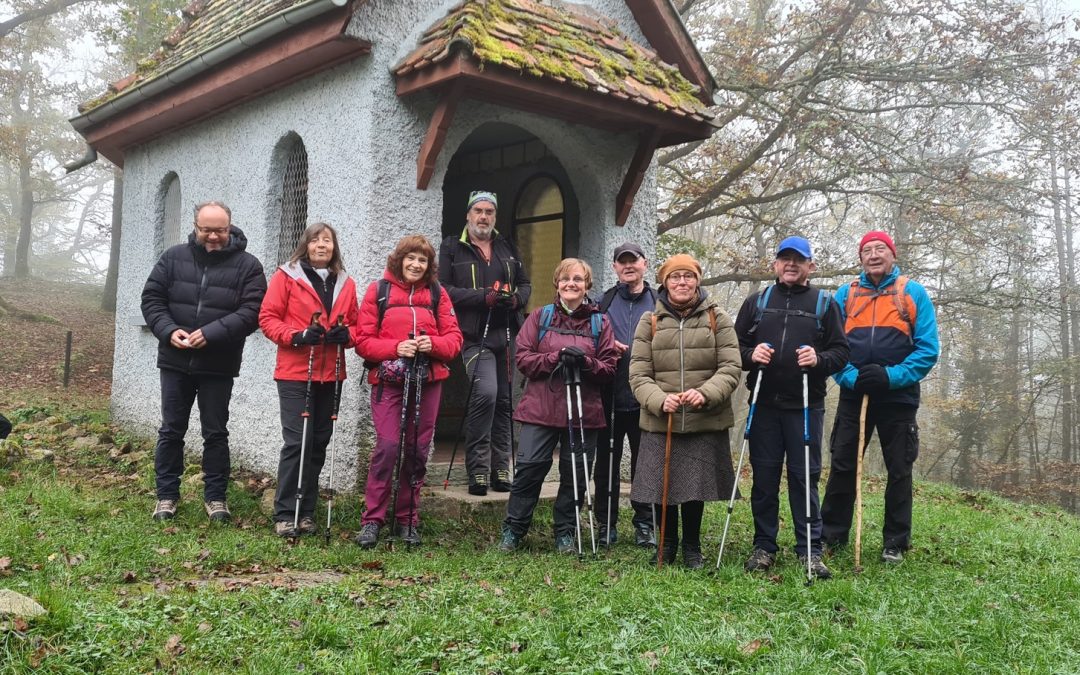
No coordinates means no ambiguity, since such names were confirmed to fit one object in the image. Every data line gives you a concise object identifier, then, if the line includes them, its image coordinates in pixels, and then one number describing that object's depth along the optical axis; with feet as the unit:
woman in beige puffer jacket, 15.99
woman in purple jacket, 17.58
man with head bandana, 20.17
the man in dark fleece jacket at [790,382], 16.11
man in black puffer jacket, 18.42
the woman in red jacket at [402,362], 17.62
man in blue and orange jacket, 17.04
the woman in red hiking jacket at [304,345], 17.88
